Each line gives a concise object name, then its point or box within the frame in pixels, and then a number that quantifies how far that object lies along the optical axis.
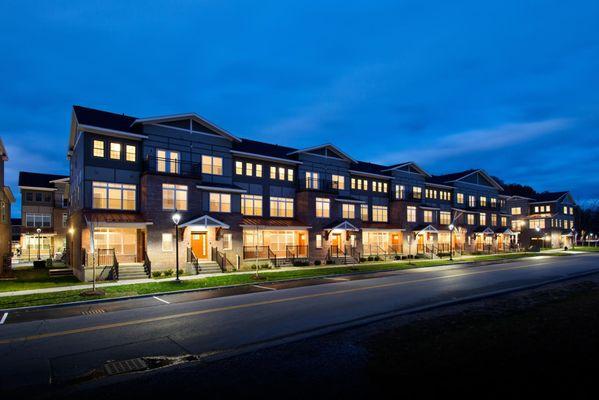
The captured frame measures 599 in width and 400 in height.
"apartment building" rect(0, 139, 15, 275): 30.18
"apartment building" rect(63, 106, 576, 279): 26.44
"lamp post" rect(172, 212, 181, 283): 22.17
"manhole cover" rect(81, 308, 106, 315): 13.99
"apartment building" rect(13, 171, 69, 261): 51.50
